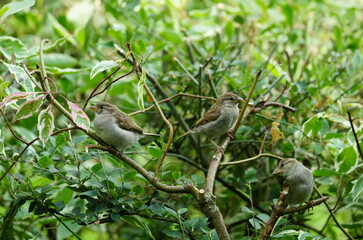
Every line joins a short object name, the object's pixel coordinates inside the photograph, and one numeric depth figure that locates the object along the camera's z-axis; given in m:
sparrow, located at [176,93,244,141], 6.72
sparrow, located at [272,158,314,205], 5.28
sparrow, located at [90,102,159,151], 5.99
